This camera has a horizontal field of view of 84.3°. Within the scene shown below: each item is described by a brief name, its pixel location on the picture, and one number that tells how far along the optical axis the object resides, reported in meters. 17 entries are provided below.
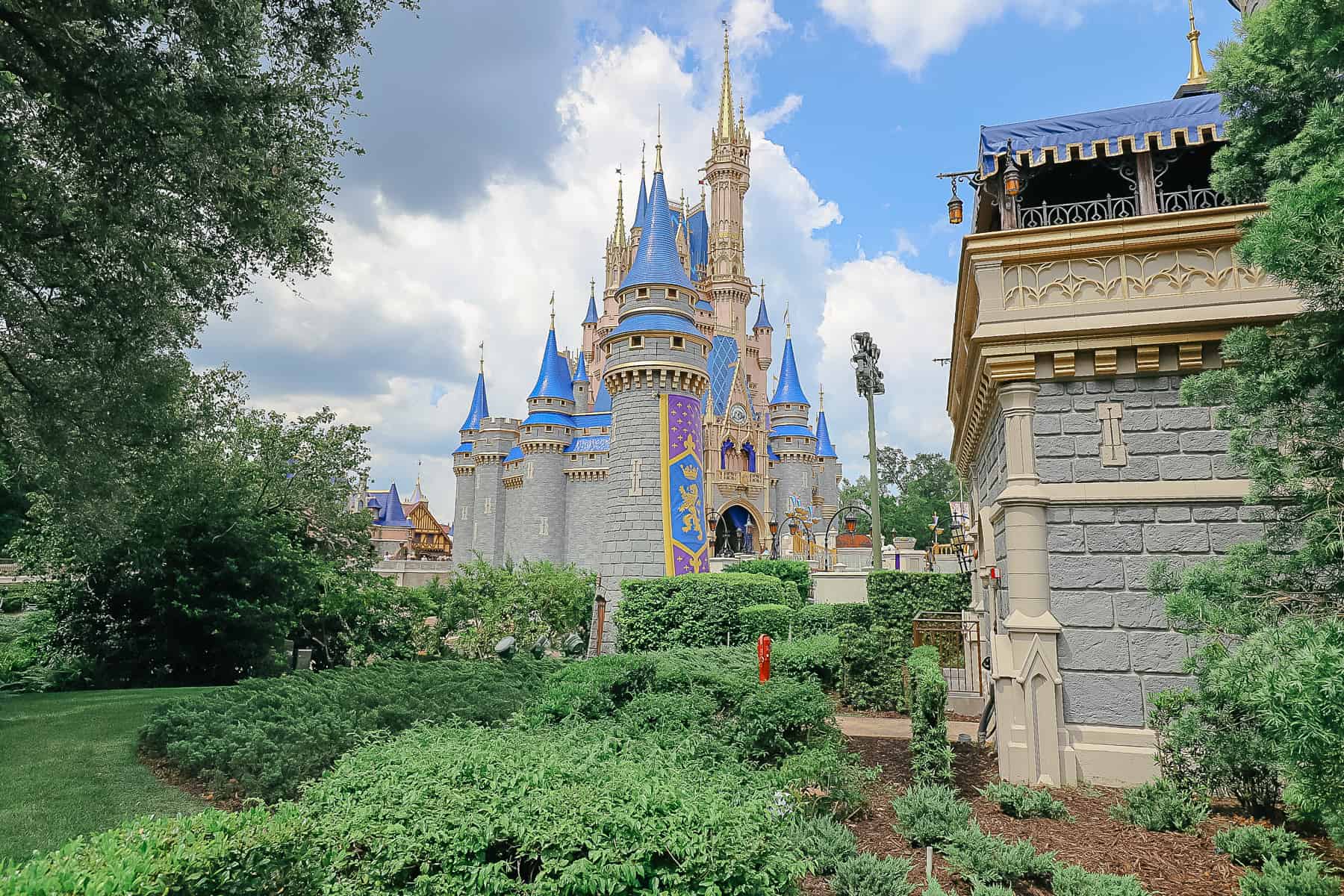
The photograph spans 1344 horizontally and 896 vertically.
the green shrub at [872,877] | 4.86
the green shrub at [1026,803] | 6.34
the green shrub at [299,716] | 7.92
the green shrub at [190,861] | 3.25
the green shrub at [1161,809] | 5.93
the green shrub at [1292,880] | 4.37
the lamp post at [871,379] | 21.81
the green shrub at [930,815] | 5.80
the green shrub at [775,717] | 7.36
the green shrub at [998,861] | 5.01
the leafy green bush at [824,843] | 5.35
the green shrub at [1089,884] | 4.52
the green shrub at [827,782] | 6.53
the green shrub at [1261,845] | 5.11
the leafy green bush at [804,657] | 10.41
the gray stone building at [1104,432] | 7.23
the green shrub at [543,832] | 4.00
